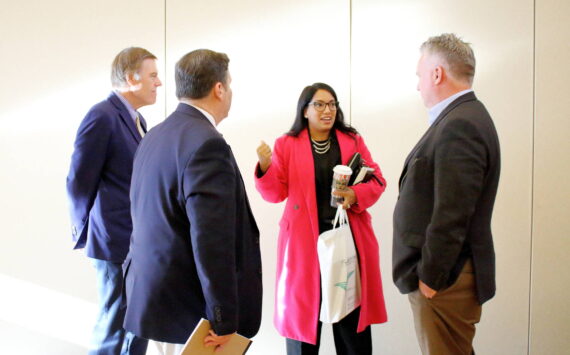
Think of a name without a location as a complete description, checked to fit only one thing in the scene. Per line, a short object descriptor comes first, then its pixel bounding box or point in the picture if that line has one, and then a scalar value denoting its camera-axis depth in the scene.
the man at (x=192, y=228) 1.24
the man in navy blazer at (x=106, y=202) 1.91
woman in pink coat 2.07
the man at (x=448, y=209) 1.38
